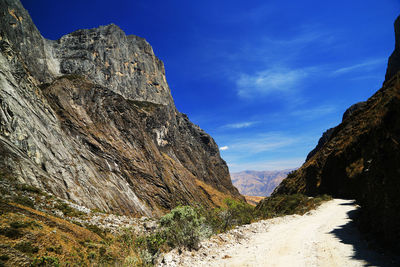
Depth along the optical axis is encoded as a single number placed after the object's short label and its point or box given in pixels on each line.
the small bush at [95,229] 15.31
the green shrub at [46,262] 6.95
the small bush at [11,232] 8.06
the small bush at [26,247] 7.71
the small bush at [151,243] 8.53
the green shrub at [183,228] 8.93
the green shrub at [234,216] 14.63
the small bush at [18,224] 8.71
